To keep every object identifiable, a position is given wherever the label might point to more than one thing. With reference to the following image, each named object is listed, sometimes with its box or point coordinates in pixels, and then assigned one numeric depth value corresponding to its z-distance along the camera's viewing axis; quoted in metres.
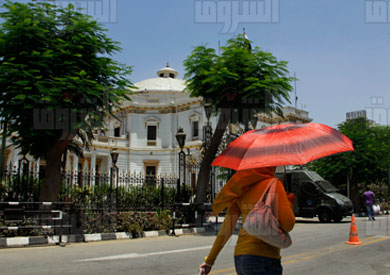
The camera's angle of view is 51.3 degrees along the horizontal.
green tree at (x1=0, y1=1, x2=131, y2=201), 13.20
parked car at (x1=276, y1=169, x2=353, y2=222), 20.72
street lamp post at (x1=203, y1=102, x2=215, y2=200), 20.70
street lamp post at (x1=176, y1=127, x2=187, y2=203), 17.50
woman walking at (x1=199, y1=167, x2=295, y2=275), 3.04
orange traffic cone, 10.97
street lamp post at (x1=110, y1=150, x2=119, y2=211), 21.63
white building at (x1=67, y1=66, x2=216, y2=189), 53.31
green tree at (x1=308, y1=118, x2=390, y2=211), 31.11
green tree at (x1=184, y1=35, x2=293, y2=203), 17.48
